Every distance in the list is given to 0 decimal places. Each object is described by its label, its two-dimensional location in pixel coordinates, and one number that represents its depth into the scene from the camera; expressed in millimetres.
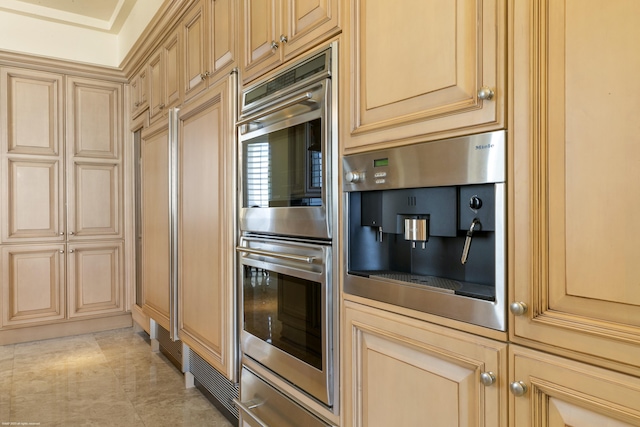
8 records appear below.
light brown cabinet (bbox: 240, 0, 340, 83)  1324
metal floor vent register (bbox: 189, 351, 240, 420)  2125
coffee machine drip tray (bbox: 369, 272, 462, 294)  964
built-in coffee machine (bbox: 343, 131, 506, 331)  857
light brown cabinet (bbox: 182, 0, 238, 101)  1902
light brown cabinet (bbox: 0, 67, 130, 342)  3410
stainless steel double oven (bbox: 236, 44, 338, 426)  1312
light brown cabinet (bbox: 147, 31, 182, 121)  2535
